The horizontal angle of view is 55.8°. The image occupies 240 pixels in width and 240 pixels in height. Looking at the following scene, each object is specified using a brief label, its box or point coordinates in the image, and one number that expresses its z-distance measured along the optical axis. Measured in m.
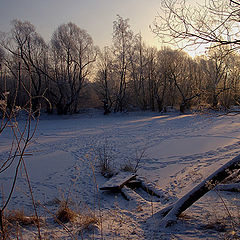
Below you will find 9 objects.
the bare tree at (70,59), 30.02
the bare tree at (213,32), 3.60
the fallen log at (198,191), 3.37
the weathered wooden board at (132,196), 5.02
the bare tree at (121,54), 30.88
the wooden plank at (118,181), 5.62
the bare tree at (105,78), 32.66
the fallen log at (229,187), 4.88
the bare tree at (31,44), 28.38
